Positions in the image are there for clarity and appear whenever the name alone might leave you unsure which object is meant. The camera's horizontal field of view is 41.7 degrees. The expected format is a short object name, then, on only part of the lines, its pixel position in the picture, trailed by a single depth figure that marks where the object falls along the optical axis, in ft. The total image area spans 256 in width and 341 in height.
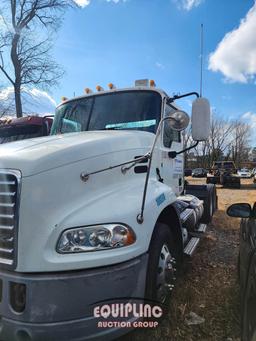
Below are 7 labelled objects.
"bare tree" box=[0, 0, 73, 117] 61.93
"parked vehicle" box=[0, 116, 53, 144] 30.22
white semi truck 7.64
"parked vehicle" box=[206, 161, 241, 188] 84.89
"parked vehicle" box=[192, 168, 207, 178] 166.71
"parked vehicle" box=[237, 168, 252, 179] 148.25
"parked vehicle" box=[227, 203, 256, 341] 7.89
